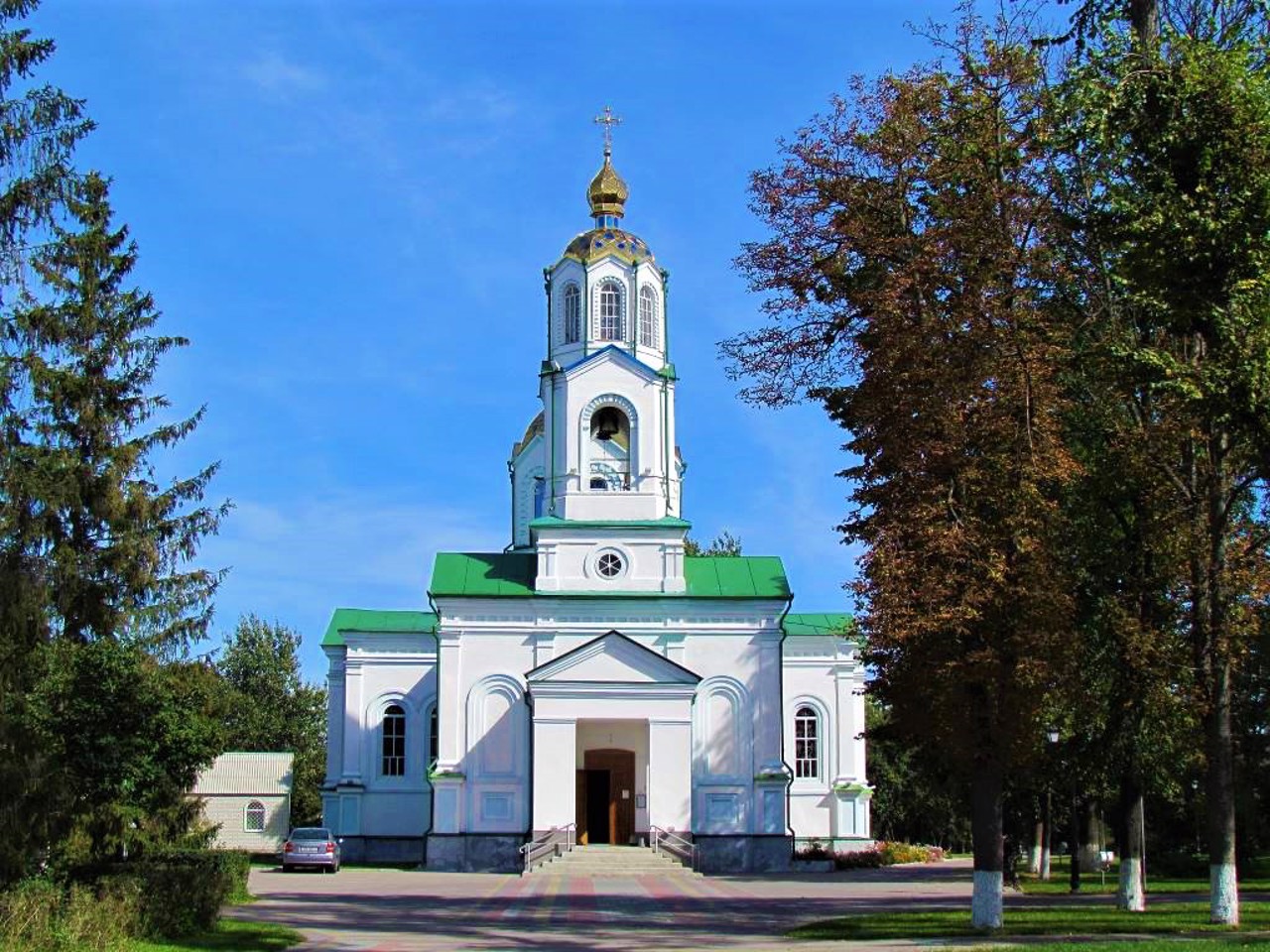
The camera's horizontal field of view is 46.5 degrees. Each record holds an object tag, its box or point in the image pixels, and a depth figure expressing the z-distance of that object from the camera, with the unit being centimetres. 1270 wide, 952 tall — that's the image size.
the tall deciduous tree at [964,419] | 1991
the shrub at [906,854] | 4569
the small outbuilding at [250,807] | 5522
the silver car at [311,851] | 3903
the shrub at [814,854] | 4131
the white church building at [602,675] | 4003
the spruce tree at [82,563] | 1916
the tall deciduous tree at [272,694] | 7069
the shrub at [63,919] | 1569
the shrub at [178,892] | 1822
